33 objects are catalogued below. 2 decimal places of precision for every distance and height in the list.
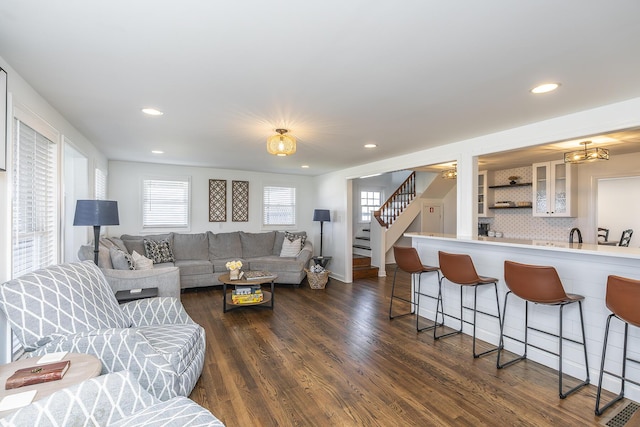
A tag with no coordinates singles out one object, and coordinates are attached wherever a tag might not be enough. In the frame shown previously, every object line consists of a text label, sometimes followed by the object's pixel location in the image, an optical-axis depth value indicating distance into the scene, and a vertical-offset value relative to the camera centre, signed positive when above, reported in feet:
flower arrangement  15.01 -2.53
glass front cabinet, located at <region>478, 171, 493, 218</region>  21.39 +1.21
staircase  21.85 -3.93
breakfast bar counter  8.04 -2.62
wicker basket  18.75 -3.96
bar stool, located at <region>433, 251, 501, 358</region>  10.31 -2.02
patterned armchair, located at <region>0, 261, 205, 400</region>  5.70 -2.37
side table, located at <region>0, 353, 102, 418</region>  4.42 -2.53
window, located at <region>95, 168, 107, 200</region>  15.74 +1.44
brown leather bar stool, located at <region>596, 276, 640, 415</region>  6.52 -1.90
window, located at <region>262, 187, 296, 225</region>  23.84 +0.50
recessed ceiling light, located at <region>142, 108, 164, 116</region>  9.36 +3.05
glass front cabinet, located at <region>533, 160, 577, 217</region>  17.17 +1.42
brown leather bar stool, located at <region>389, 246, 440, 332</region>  12.42 -2.01
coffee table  14.39 -3.40
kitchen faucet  16.31 -1.00
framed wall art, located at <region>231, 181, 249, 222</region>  22.70 +0.81
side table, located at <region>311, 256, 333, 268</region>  21.13 -3.25
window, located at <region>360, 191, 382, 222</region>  29.45 +0.94
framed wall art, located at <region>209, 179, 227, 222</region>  21.97 +0.84
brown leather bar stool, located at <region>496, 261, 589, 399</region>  8.10 -1.99
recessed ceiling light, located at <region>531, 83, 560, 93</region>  7.30 +2.99
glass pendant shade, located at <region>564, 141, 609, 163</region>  12.50 +2.42
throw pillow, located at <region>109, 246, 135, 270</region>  13.56 -2.14
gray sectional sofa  18.42 -2.70
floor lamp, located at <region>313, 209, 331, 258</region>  21.84 -0.17
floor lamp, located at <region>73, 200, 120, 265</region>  10.59 -0.06
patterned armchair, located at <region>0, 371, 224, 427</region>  3.82 -2.63
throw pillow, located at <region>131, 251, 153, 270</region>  14.55 -2.41
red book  4.55 -2.46
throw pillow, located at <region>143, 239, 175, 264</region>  18.42 -2.33
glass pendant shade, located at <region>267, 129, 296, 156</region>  10.39 +2.25
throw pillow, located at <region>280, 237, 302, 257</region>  21.33 -2.42
